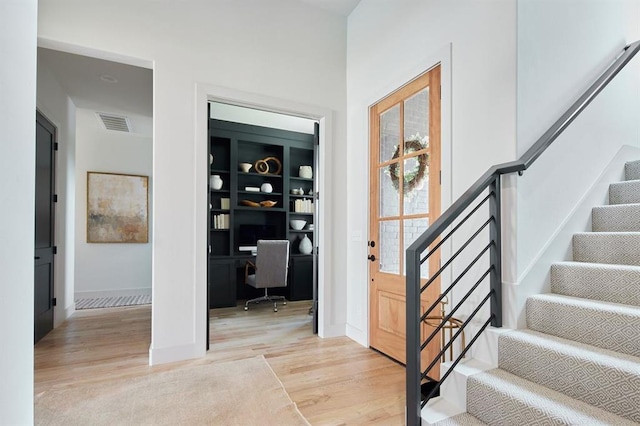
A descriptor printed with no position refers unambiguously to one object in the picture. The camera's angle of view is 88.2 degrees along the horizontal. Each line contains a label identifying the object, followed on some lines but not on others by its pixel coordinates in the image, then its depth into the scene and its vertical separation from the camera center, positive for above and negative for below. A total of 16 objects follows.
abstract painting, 5.60 +0.10
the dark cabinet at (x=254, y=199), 4.99 +0.25
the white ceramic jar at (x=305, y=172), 5.77 +0.74
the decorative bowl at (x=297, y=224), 5.62 -0.17
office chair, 4.52 -0.72
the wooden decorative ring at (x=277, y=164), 5.60 +0.86
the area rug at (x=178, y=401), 1.92 -1.20
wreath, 2.58 +0.38
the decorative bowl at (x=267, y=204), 5.43 +0.17
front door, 2.49 +0.18
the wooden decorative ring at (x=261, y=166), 5.50 +0.80
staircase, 1.31 -0.62
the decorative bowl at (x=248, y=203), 5.31 +0.18
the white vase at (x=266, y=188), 5.41 +0.43
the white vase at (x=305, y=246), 5.52 -0.53
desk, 4.69 -1.03
